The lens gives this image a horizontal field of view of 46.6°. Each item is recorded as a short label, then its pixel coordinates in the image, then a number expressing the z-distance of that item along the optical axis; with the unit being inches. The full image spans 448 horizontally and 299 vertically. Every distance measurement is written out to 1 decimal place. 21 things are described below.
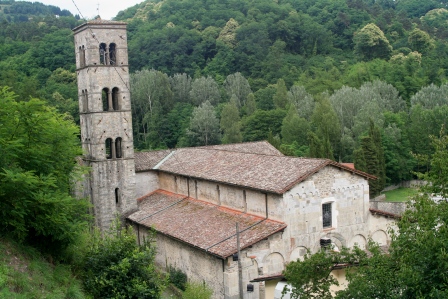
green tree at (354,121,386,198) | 2148.1
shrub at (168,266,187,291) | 1230.3
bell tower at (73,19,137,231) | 1475.1
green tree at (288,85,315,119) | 2869.1
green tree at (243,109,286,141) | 2915.8
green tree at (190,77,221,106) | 3570.4
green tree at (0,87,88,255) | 734.5
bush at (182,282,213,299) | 1000.2
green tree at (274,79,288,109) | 3208.7
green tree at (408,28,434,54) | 4298.7
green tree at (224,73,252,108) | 3637.8
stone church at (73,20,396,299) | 1135.0
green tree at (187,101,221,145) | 3058.6
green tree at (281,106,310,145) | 2630.4
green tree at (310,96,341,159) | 2431.0
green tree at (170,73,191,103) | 3624.5
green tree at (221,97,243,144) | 2837.1
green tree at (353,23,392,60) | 4266.7
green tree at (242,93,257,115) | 3196.4
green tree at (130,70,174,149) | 3257.9
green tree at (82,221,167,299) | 778.2
